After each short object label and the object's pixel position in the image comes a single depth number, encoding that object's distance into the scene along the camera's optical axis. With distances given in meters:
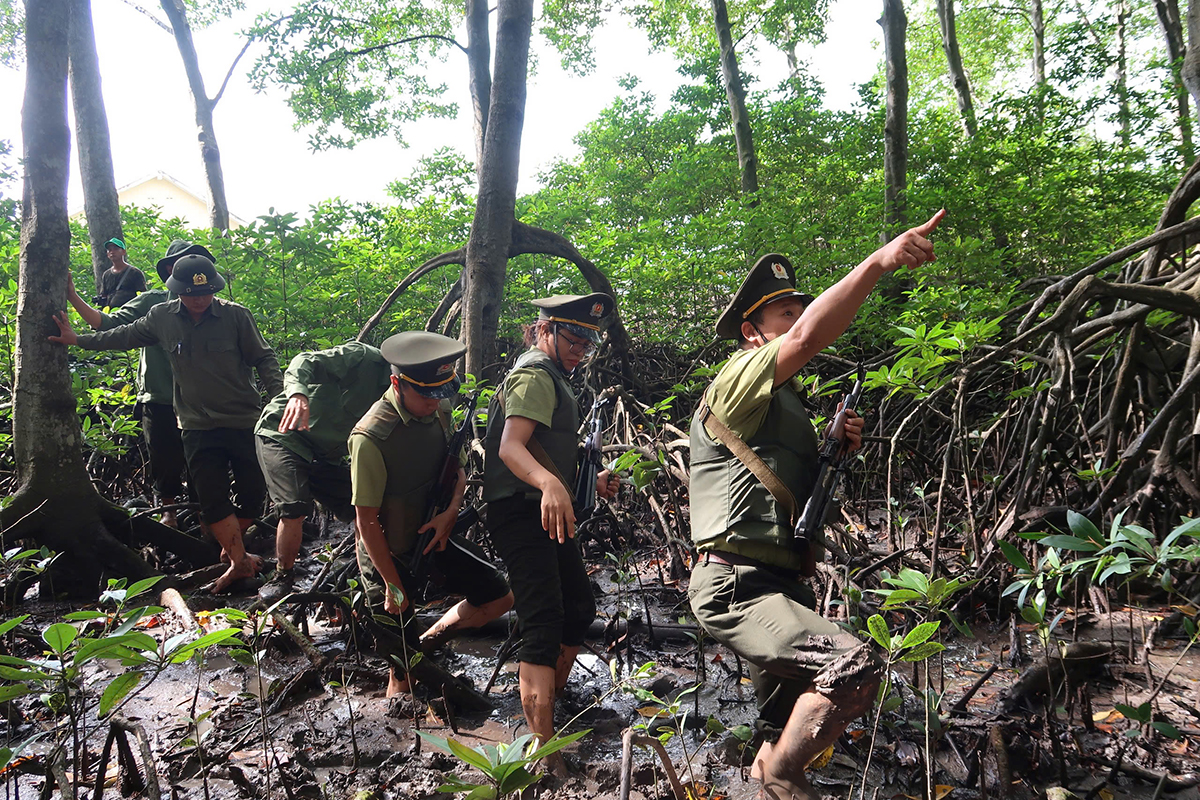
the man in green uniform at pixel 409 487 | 2.82
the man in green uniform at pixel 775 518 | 1.73
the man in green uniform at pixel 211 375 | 4.23
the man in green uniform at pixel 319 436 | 3.77
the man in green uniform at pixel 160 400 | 4.64
